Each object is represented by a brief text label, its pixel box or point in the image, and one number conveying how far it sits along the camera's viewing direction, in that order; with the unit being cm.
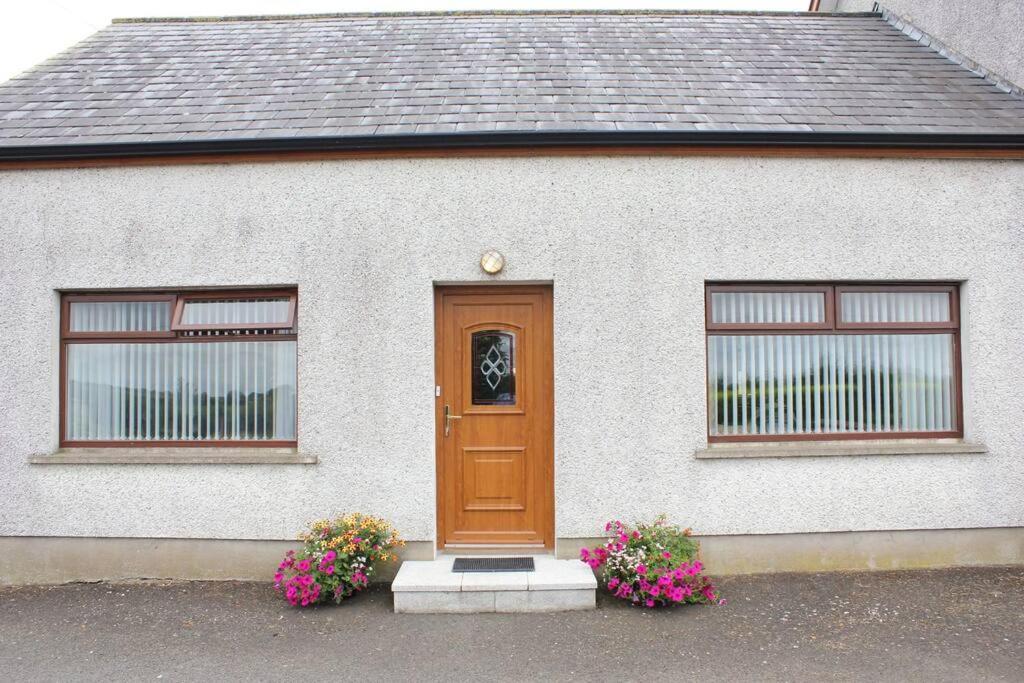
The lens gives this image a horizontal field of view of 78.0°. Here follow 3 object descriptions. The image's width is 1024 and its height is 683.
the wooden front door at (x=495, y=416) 542
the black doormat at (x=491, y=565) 495
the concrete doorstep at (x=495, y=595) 459
